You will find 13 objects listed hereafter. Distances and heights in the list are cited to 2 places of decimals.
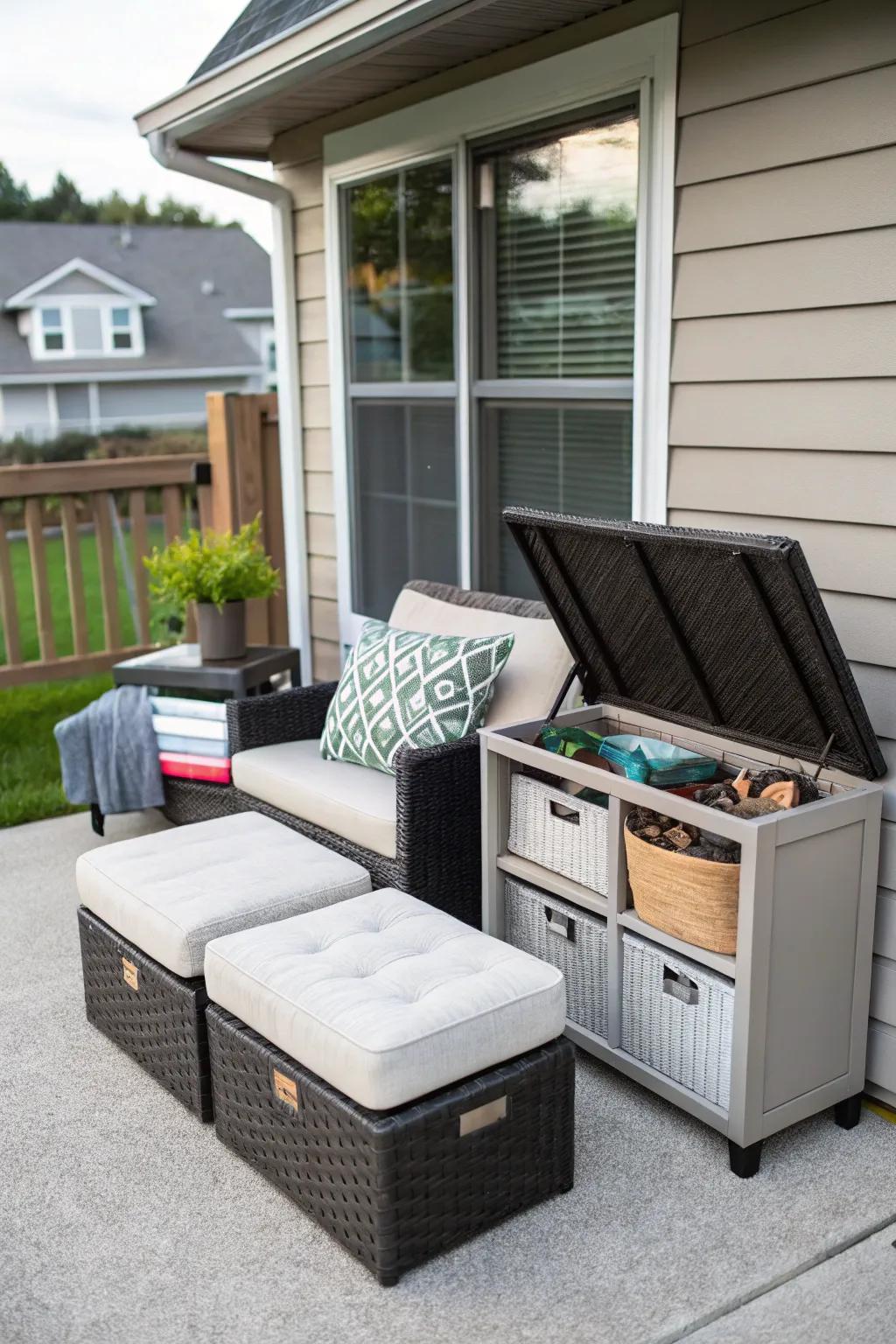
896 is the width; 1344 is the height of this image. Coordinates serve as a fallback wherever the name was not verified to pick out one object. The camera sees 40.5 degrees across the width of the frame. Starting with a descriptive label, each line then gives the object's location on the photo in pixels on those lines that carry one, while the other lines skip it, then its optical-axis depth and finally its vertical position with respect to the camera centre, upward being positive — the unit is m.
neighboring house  22.16 +1.08
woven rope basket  2.29 -0.98
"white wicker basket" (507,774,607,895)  2.65 -1.00
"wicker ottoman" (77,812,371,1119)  2.58 -1.14
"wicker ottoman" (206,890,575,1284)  2.05 -1.21
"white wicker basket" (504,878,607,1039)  2.69 -1.26
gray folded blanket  4.12 -1.23
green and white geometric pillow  3.19 -0.82
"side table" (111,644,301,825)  4.04 -0.99
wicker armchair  2.95 -1.10
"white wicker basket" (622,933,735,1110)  2.36 -1.26
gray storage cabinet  2.24 -0.81
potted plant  4.14 -0.67
